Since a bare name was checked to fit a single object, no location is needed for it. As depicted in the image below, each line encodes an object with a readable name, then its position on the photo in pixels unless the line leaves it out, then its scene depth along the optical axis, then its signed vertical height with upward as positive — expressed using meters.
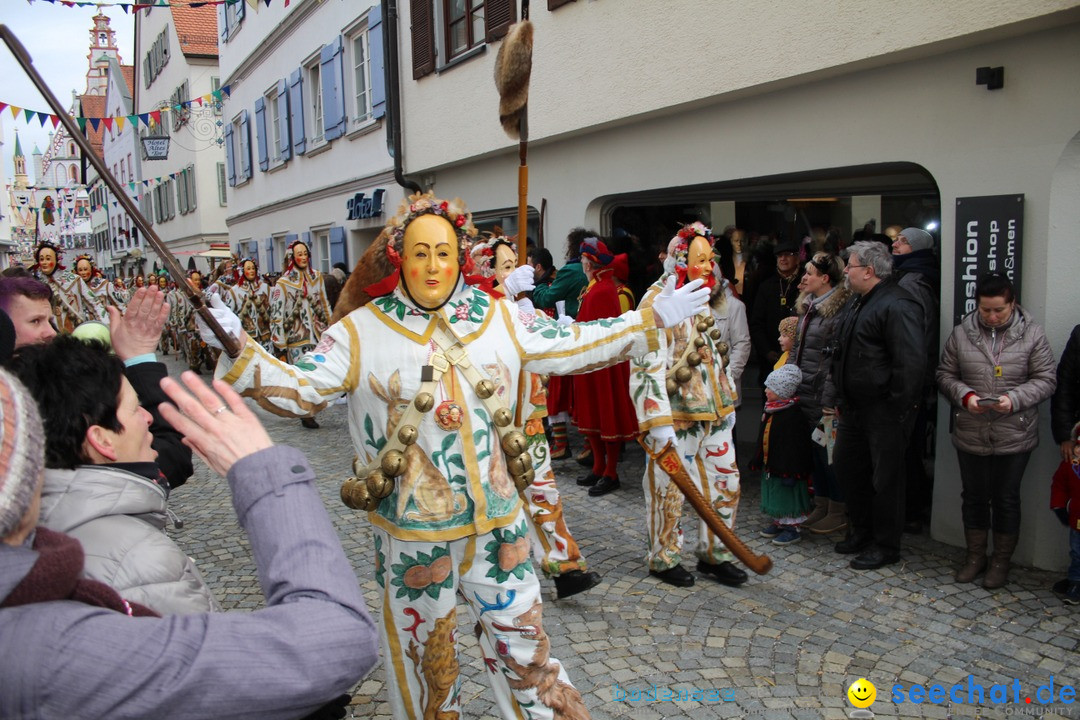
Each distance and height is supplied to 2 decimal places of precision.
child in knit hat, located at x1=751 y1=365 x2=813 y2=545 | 4.93 -1.26
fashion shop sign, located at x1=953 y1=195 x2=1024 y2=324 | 4.26 +0.06
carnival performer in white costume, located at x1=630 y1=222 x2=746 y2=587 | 4.20 -0.90
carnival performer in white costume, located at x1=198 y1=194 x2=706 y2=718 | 2.55 -0.61
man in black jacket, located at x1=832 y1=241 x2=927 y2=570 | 4.30 -0.76
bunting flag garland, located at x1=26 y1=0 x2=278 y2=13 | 7.59 +2.63
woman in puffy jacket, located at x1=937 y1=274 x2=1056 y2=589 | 4.07 -0.79
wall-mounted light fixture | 4.26 +0.94
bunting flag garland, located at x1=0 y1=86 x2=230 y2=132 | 8.64 +2.23
